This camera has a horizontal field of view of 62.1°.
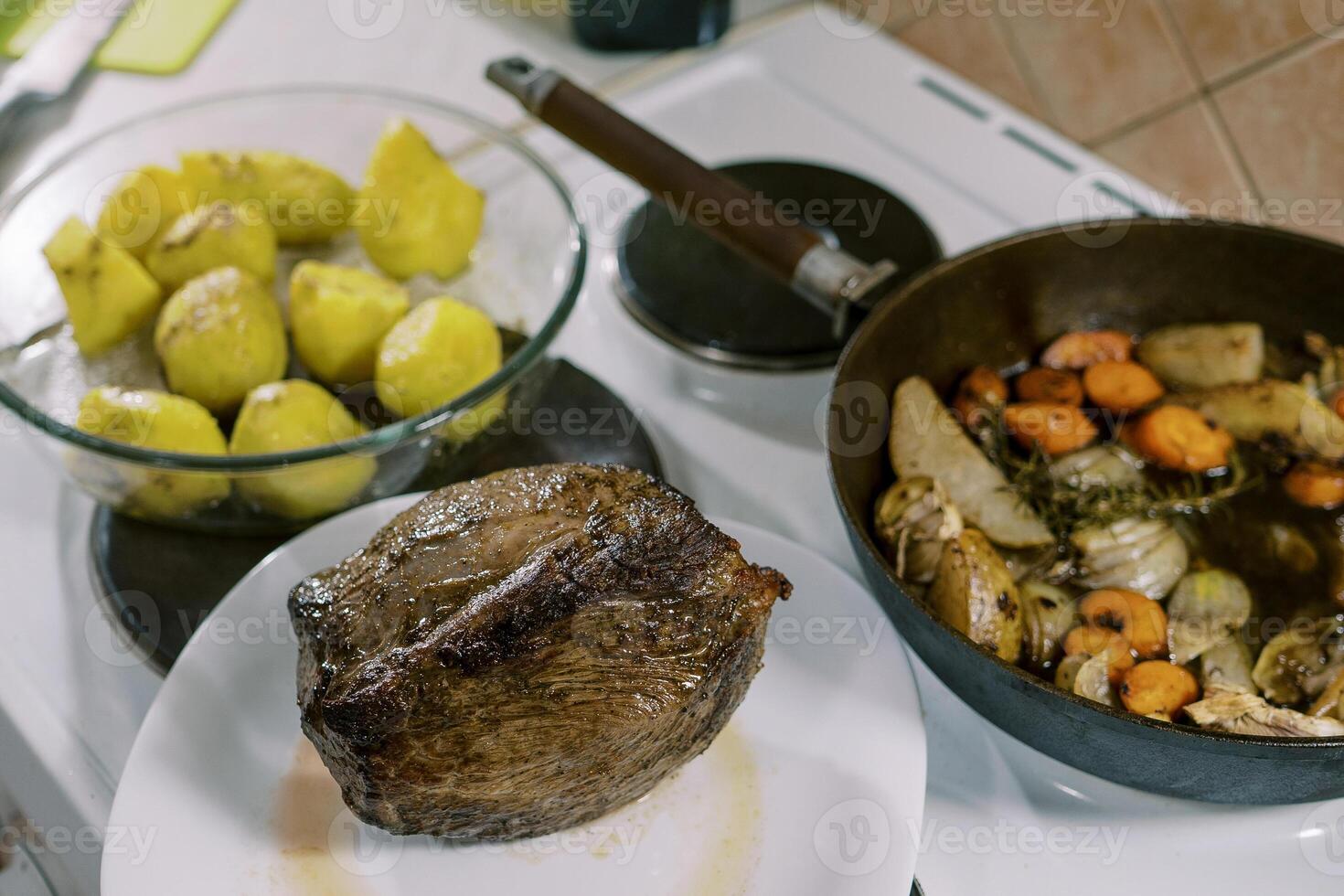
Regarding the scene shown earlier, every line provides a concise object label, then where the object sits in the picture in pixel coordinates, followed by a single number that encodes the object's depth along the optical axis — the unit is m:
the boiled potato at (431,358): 0.94
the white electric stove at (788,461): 0.79
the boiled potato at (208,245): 1.01
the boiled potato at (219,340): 0.94
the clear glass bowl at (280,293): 0.87
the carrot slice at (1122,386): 1.01
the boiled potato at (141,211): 1.04
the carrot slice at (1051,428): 0.97
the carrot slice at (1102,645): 0.82
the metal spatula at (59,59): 1.42
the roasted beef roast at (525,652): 0.65
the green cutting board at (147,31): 1.52
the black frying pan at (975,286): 0.94
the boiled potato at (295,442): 0.89
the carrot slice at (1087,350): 1.05
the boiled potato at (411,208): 1.07
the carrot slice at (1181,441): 0.96
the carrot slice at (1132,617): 0.83
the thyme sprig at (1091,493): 0.91
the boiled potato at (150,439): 0.88
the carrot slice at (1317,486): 0.93
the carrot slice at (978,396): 1.00
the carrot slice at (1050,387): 1.01
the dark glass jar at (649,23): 1.48
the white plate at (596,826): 0.71
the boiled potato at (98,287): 0.97
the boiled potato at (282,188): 1.09
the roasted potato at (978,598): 0.80
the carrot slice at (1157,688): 0.79
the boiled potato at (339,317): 0.97
